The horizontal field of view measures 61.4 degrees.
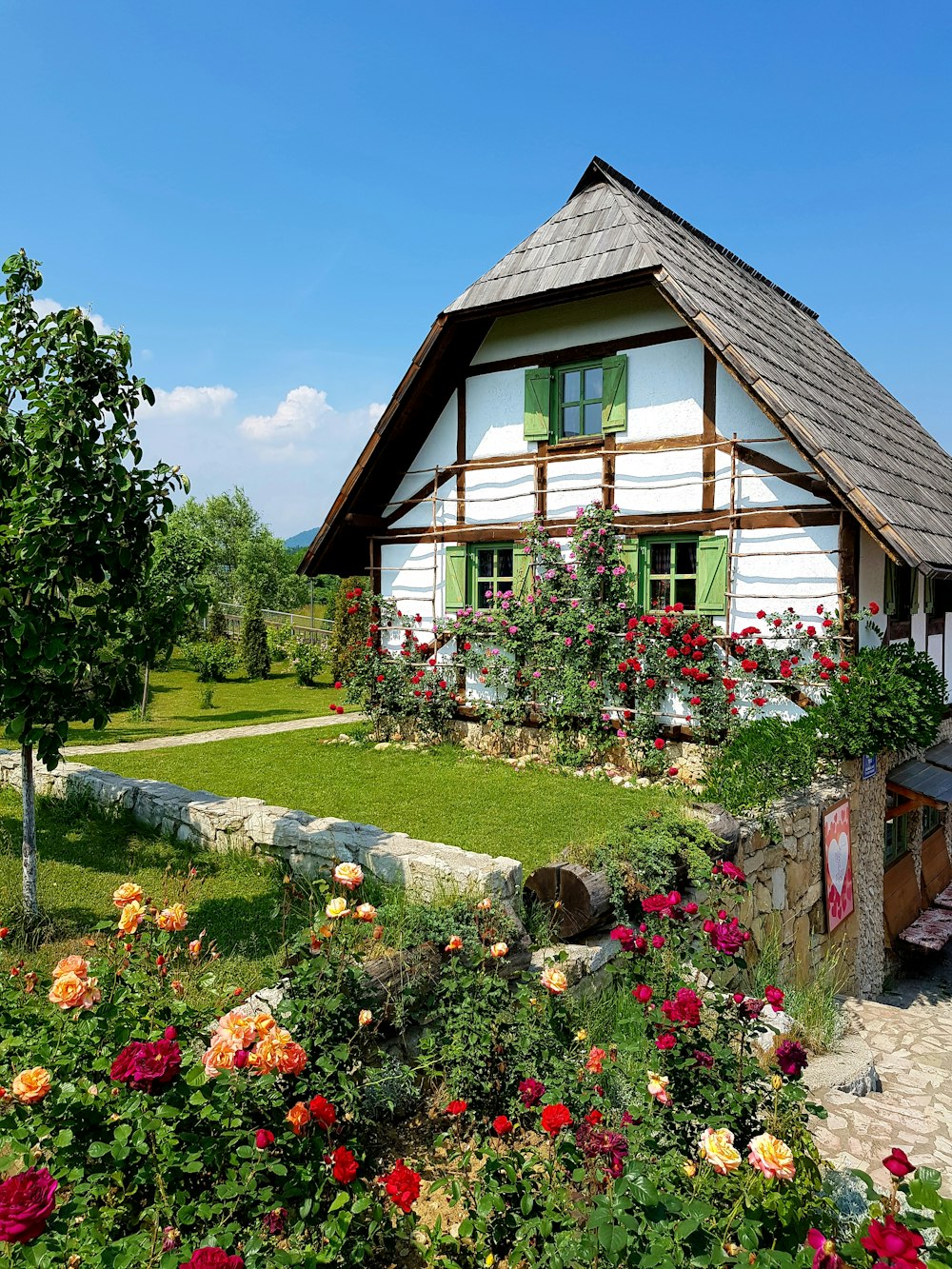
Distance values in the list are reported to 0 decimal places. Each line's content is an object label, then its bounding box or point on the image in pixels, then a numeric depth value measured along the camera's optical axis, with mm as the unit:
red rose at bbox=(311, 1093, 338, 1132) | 2520
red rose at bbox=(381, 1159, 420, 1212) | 2301
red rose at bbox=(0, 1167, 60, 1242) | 1863
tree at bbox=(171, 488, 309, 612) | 29625
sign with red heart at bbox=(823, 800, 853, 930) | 7953
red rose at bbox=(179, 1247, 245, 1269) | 1769
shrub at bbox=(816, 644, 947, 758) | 7871
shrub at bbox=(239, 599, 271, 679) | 21922
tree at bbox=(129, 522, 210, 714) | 4980
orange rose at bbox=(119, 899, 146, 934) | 3104
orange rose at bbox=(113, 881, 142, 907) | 3221
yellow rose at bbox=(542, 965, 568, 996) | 3268
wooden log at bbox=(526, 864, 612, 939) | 4867
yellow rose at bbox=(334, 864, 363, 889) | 3357
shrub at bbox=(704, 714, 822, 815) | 6941
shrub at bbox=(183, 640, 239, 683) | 20922
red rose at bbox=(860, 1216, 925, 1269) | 1872
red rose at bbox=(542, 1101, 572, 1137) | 2533
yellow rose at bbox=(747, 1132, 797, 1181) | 2324
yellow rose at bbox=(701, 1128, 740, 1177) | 2373
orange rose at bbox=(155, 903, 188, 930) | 3141
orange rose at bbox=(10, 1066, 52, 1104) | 2426
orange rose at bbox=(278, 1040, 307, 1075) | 2613
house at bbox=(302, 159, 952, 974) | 8500
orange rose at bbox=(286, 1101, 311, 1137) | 2535
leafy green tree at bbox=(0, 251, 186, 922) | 4223
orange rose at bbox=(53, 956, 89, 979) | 2764
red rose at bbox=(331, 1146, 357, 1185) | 2326
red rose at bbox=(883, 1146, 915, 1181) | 2166
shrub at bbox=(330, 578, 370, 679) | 19544
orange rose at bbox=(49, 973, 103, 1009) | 2699
